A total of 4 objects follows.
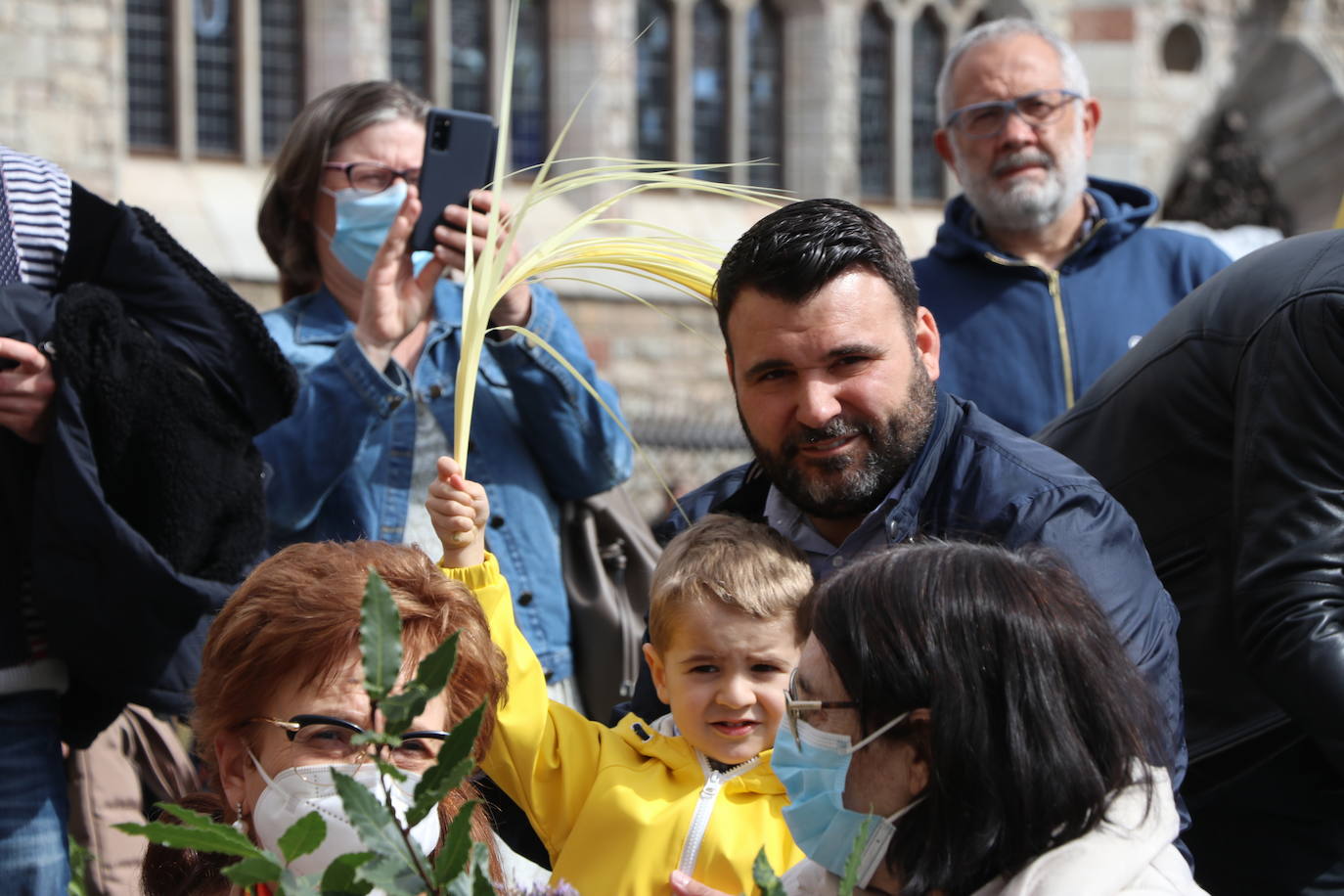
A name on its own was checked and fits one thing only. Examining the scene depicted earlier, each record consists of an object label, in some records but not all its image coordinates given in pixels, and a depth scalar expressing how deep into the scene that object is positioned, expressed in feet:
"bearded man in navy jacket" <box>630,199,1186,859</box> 17.08
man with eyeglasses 28.54
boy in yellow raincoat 17.87
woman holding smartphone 24.16
